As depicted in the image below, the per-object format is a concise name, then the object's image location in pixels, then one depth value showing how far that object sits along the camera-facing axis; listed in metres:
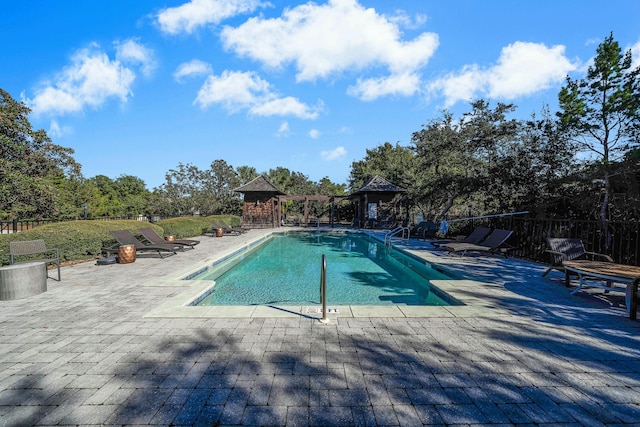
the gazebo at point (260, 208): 23.56
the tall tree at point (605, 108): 7.03
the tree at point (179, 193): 26.00
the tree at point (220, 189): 27.41
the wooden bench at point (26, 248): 5.13
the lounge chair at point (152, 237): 8.98
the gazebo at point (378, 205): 20.78
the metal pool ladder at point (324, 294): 3.56
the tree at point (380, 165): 25.03
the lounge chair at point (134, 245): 7.93
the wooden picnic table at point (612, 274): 3.64
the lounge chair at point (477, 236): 8.98
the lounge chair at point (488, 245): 7.97
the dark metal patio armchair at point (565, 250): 5.50
